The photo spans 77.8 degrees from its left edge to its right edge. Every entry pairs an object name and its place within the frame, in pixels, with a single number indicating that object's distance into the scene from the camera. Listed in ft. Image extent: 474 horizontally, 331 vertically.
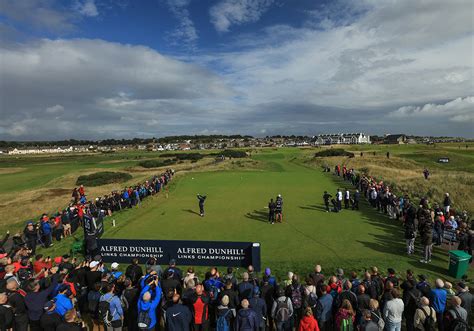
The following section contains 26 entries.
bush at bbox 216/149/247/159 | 263.49
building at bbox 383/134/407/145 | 540.97
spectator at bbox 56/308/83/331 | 19.31
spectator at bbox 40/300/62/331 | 21.21
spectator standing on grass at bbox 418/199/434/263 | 38.65
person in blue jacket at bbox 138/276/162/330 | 22.74
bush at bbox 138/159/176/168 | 216.95
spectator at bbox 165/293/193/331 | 22.06
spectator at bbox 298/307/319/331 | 20.86
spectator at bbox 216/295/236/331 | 22.54
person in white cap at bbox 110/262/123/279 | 28.15
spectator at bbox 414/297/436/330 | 21.77
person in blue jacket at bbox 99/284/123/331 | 23.36
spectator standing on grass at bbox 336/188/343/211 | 63.60
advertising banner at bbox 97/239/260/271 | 37.73
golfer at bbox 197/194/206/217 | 62.18
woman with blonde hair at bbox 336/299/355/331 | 21.44
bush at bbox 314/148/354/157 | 230.68
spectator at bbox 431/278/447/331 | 23.98
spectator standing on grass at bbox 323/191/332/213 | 64.44
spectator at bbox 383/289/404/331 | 22.57
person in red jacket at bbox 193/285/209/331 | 23.68
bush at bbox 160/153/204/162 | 259.80
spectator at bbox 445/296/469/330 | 20.72
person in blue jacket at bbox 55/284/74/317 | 22.61
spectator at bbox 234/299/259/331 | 21.43
